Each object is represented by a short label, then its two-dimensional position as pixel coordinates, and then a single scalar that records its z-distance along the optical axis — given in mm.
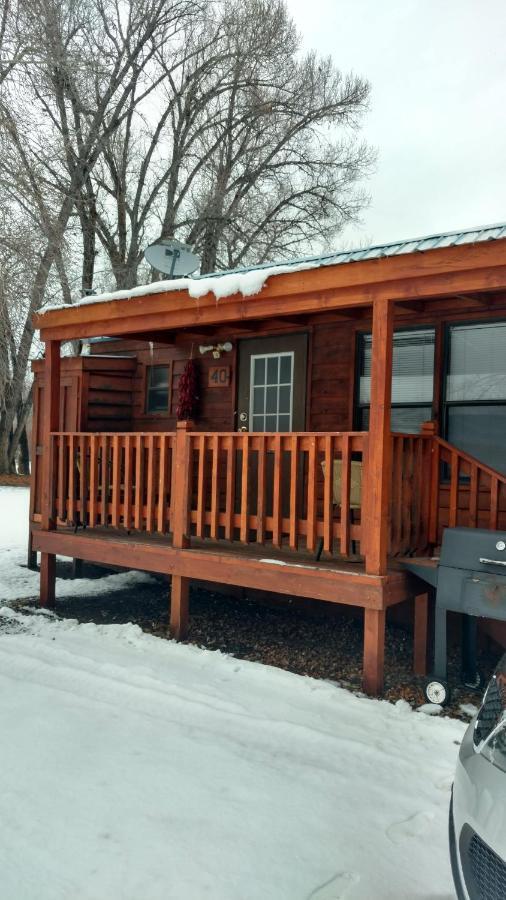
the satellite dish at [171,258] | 9000
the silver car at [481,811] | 2045
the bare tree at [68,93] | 11086
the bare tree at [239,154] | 21781
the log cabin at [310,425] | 5047
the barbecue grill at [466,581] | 4496
